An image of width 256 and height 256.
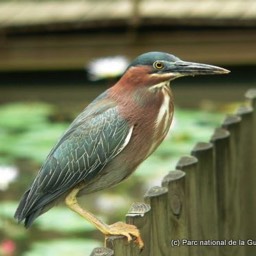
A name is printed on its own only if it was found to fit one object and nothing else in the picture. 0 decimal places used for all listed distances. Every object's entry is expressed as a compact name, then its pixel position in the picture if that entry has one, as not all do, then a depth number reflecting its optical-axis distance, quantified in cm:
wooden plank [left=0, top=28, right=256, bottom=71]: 1395
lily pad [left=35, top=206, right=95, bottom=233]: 837
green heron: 545
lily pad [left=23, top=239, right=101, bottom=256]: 784
